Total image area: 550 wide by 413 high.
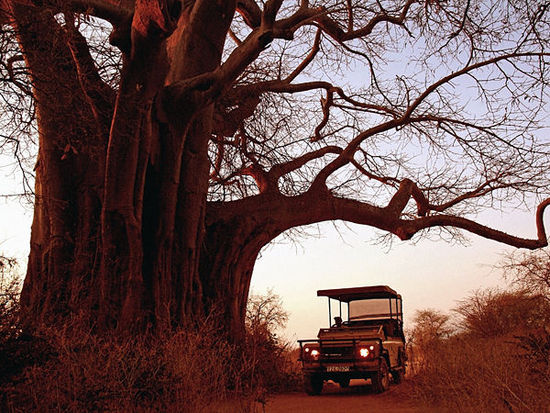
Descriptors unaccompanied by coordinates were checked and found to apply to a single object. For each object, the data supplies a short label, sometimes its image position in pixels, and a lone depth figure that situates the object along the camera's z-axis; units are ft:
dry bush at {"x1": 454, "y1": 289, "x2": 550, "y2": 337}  53.72
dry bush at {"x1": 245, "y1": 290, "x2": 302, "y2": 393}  35.10
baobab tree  22.02
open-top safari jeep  33.22
